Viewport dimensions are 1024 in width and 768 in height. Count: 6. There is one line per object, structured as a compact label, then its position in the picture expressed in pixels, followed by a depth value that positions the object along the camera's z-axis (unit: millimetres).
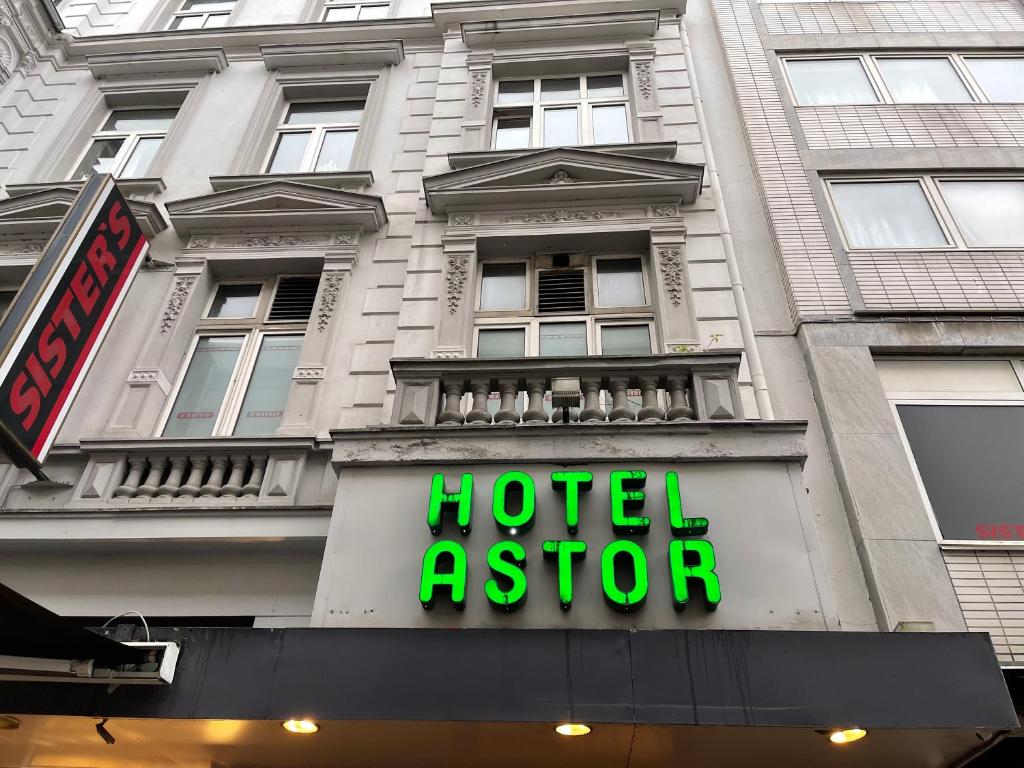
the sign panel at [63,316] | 6789
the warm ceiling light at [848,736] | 4688
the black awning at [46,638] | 4090
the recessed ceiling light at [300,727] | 4824
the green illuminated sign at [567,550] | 5461
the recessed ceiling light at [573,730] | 4715
